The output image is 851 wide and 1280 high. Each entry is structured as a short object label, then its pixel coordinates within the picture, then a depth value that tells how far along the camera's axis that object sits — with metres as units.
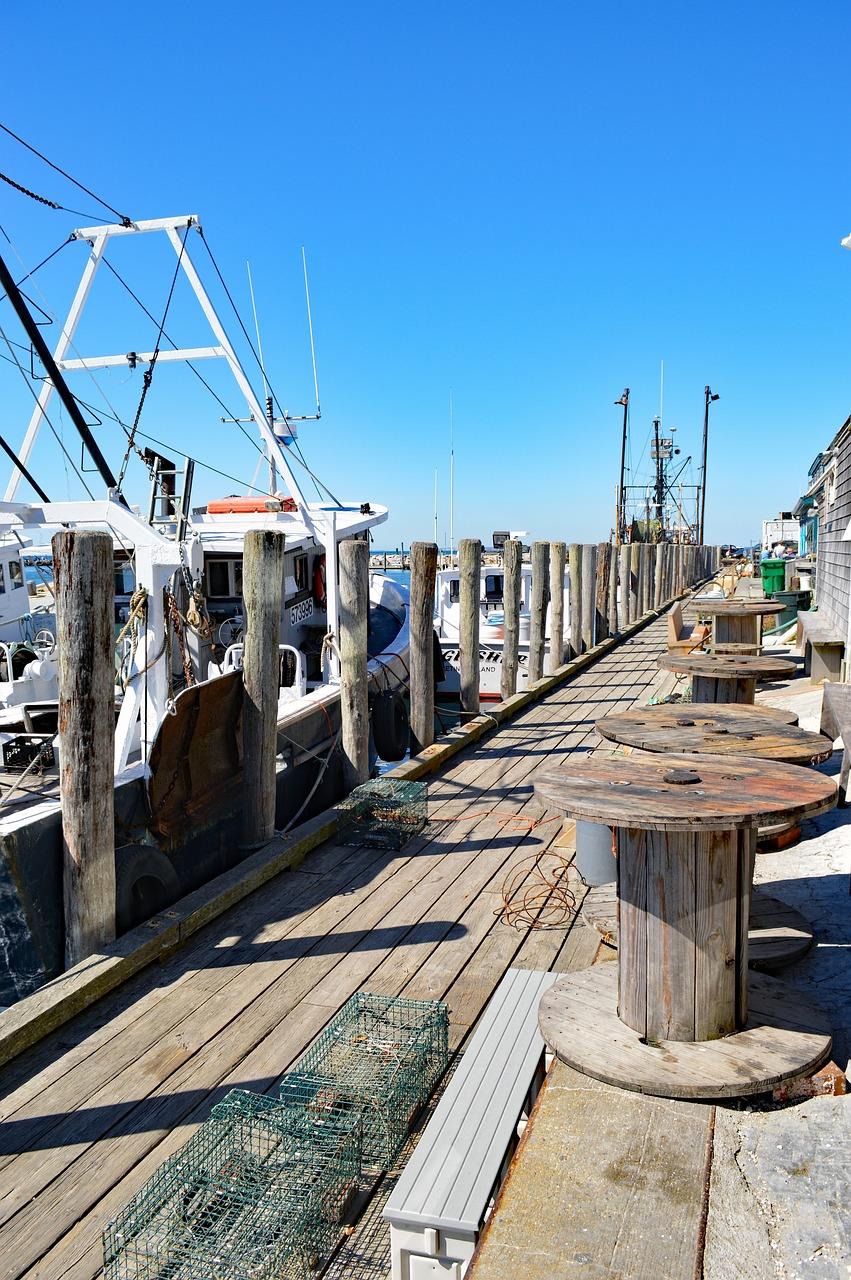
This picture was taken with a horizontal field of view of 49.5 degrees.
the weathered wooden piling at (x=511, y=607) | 11.04
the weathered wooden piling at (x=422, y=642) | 8.40
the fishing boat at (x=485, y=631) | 18.64
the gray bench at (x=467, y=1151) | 2.36
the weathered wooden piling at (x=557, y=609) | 13.83
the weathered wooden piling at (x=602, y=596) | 17.88
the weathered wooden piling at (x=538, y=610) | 12.30
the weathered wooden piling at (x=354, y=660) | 7.14
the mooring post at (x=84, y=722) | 4.46
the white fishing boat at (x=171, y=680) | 5.01
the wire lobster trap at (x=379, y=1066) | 3.08
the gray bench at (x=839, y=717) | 5.44
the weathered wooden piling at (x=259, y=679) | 5.96
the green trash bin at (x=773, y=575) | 19.39
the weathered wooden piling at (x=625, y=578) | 21.09
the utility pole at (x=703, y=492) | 51.77
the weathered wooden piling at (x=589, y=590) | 15.44
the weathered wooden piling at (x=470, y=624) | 9.74
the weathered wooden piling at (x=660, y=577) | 26.83
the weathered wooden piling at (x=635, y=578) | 21.91
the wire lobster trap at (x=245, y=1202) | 2.47
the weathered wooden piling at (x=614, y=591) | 18.66
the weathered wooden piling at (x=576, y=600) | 14.62
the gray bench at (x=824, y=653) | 9.63
